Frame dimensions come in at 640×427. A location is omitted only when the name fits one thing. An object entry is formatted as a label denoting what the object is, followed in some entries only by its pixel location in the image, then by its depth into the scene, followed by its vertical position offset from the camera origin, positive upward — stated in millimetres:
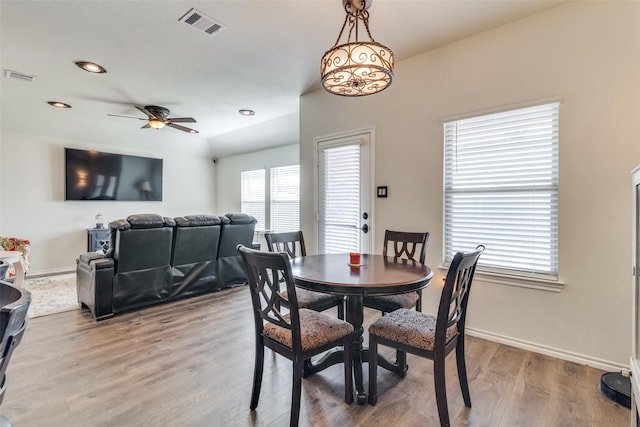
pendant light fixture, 1912 +890
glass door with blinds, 3709 +163
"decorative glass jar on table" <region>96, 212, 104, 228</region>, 5827 -256
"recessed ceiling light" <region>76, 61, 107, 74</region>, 3297 +1539
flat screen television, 5641 +617
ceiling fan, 4465 +1326
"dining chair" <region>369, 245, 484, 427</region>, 1607 -712
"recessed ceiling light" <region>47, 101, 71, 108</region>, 4508 +1528
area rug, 3514 -1149
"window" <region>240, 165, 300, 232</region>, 6074 +226
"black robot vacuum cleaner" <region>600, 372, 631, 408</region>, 1870 -1119
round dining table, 1749 -424
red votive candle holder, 2275 -376
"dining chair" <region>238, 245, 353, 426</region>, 1617 -707
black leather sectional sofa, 3250 -640
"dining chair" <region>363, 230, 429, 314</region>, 2328 -687
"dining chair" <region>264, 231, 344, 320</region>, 2367 -681
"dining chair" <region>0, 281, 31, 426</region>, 708 -288
